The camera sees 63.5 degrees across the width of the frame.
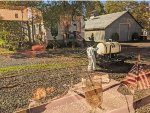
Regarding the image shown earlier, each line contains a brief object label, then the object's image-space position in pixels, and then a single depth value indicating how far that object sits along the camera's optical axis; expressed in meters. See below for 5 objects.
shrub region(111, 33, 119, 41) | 18.22
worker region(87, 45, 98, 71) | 6.93
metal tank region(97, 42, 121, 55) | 7.43
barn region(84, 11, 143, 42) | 18.28
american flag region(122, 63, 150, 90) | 5.08
